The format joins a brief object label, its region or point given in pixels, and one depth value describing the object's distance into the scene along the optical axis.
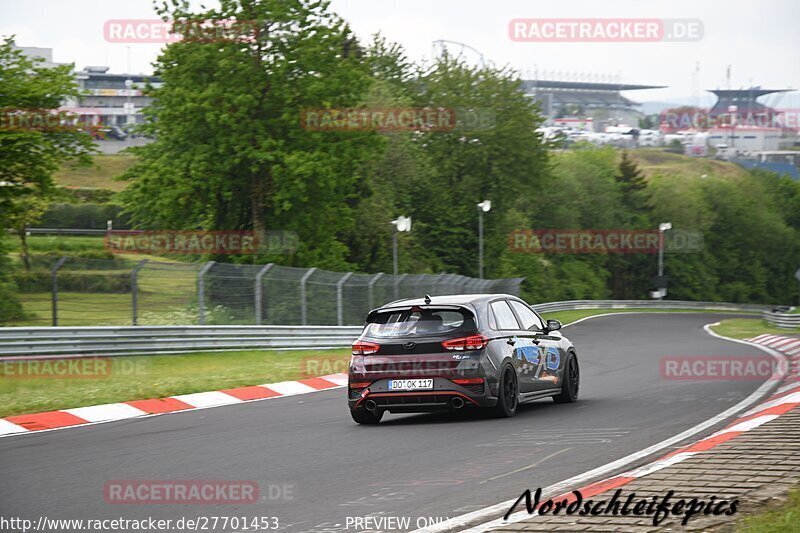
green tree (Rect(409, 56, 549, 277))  69.25
